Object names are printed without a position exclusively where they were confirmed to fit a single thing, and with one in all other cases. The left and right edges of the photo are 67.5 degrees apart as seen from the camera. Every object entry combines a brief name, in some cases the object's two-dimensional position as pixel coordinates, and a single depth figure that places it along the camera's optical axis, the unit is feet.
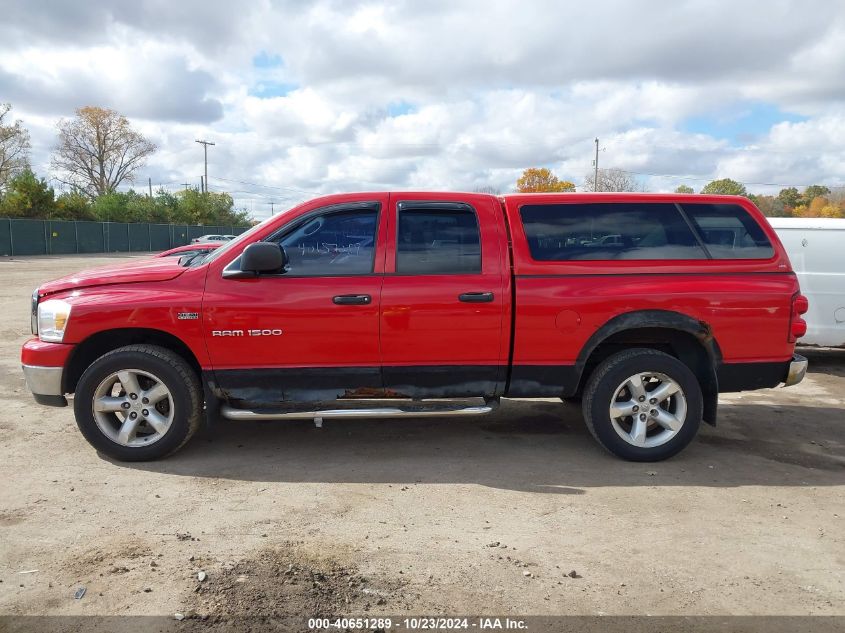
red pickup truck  14.53
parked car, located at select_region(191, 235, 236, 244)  109.36
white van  24.29
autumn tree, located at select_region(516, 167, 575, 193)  224.53
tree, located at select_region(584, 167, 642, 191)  193.42
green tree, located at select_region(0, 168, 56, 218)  133.28
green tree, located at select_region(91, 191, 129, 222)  156.04
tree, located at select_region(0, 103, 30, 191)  171.32
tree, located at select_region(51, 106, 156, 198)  210.18
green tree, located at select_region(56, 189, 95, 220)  143.23
